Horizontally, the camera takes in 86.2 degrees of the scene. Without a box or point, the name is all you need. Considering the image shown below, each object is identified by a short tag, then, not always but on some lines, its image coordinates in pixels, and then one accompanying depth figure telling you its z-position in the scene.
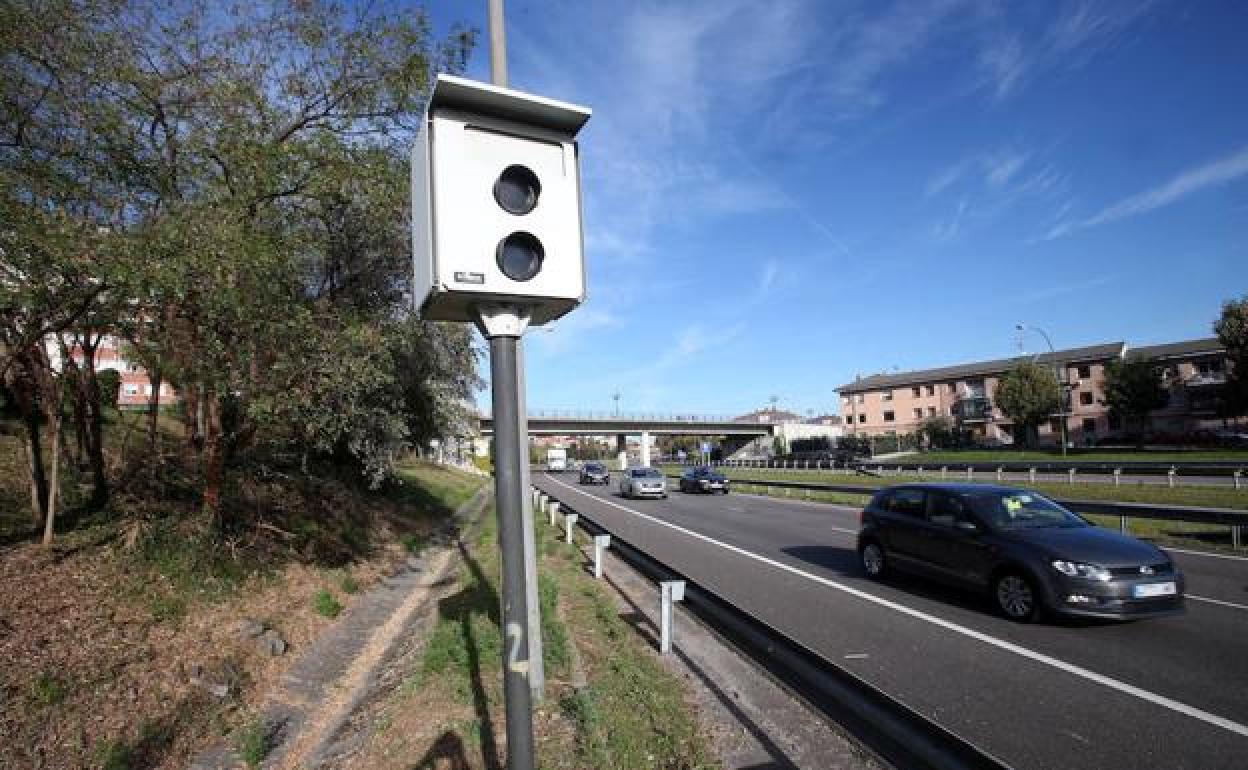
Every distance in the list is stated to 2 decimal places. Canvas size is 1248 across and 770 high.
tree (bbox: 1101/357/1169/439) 52.62
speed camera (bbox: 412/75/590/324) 2.33
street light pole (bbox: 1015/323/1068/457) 53.52
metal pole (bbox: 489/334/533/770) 2.24
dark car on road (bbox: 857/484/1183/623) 6.95
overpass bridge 73.88
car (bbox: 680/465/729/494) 30.61
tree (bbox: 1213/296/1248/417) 42.03
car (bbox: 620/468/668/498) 28.91
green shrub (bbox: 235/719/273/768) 5.36
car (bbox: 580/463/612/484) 44.75
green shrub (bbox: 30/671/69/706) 5.18
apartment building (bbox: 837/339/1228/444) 56.94
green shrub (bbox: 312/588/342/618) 9.15
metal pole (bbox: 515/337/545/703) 5.39
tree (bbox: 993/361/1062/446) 56.66
